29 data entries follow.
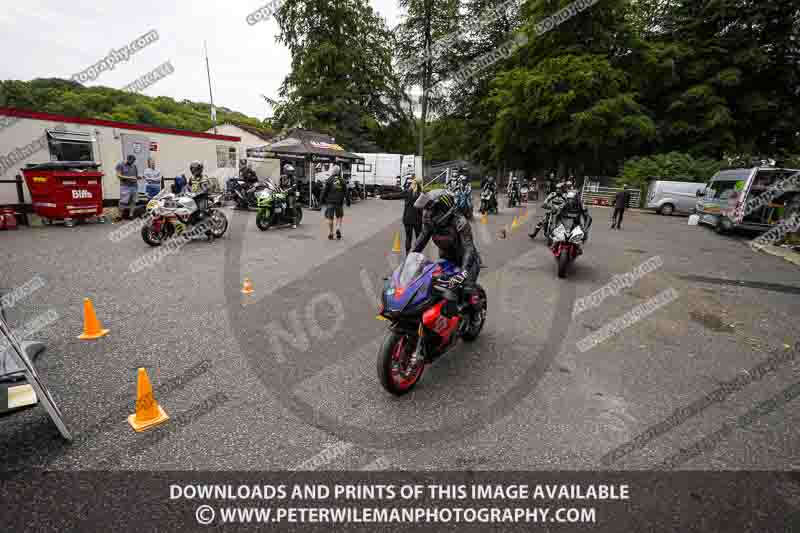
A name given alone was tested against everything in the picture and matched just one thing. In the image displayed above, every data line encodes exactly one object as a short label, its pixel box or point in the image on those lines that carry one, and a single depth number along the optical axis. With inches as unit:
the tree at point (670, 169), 977.5
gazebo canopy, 682.2
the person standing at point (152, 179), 506.0
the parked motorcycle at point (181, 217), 361.7
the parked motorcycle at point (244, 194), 677.9
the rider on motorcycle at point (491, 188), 734.5
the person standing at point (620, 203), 619.2
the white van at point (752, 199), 542.0
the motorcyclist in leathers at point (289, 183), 516.5
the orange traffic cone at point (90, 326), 174.3
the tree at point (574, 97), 975.6
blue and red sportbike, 136.0
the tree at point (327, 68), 1207.6
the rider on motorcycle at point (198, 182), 408.8
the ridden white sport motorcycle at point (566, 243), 309.5
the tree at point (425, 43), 1450.5
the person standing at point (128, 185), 472.7
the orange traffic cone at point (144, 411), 118.4
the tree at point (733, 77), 1043.3
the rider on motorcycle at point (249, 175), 695.1
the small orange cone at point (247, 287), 243.9
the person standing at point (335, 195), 418.0
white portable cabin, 475.5
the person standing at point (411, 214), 334.9
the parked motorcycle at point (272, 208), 484.7
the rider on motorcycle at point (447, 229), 163.2
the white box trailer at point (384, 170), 1042.1
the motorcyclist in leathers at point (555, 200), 379.2
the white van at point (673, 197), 878.0
